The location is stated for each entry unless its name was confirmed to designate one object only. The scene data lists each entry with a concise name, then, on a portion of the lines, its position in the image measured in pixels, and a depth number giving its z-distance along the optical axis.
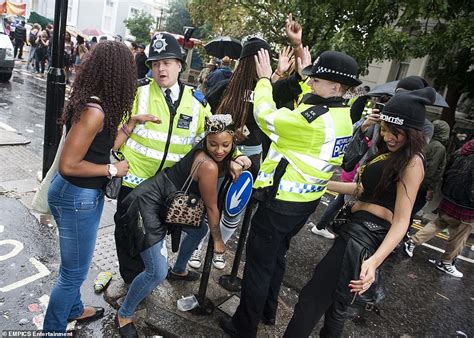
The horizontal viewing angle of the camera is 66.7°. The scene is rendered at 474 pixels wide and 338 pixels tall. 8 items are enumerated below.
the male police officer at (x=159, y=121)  2.55
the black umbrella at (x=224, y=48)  4.42
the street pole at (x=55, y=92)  4.21
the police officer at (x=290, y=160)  2.23
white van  10.49
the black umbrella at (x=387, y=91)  3.94
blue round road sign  2.72
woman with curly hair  1.99
